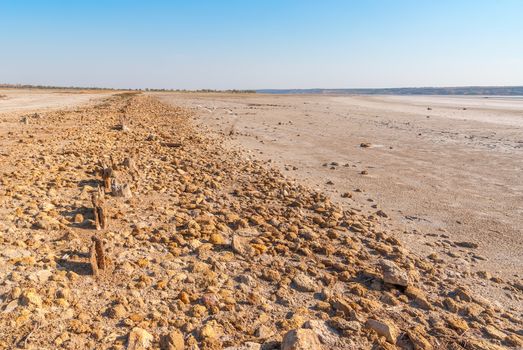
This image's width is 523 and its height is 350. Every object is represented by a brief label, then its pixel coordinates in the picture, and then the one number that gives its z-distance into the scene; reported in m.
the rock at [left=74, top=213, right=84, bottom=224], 4.51
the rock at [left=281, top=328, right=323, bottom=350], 2.55
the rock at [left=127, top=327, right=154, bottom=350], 2.55
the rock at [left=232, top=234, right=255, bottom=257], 4.13
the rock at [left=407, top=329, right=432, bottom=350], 2.77
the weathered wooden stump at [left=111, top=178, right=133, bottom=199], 5.62
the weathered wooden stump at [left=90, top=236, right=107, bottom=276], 3.46
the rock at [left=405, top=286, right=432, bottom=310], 3.34
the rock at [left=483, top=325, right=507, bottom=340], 2.99
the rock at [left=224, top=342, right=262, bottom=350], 2.68
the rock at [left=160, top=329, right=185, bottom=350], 2.57
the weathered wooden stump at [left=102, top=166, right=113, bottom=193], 5.90
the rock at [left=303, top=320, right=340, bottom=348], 2.78
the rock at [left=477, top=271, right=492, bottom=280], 4.03
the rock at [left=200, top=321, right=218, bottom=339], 2.72
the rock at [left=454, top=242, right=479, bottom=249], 4.87
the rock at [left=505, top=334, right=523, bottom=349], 2.92
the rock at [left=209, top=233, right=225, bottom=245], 4.31
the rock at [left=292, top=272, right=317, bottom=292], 3.51
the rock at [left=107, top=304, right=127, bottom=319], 2.86
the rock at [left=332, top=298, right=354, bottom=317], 3.13
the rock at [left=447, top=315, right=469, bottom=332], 3.03
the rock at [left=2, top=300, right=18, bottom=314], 2.75
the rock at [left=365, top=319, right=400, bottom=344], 2.84
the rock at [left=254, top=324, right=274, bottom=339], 2.82
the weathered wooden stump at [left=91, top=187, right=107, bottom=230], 4.42
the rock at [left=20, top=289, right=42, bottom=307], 2.83
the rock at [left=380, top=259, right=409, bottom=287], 3.59
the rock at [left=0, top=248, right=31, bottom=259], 3.53
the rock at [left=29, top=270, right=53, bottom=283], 3.17
